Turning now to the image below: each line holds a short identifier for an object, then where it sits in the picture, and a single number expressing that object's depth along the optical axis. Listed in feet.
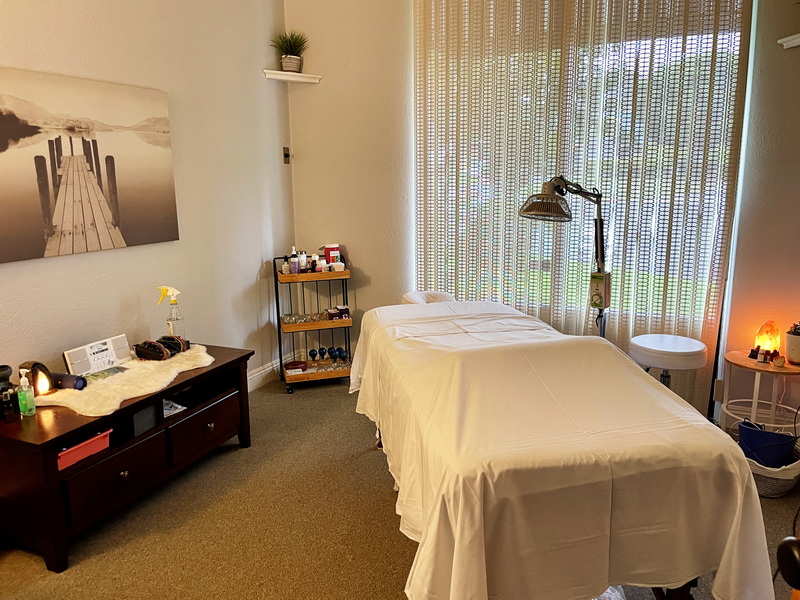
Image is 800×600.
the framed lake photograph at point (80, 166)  7.47
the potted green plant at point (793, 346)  9.03
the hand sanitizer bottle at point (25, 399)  6.98
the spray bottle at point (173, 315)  9.40
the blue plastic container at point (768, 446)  8.38
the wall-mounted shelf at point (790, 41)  9.16
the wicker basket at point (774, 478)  8.22
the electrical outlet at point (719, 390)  10.92
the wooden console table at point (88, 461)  6.58
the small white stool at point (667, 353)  9.12
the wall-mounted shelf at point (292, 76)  11.98
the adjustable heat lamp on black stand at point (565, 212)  8.91
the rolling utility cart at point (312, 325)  12.30
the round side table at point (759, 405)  8.99
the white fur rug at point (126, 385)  7.22
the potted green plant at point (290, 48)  12.21
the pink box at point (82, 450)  6.70
